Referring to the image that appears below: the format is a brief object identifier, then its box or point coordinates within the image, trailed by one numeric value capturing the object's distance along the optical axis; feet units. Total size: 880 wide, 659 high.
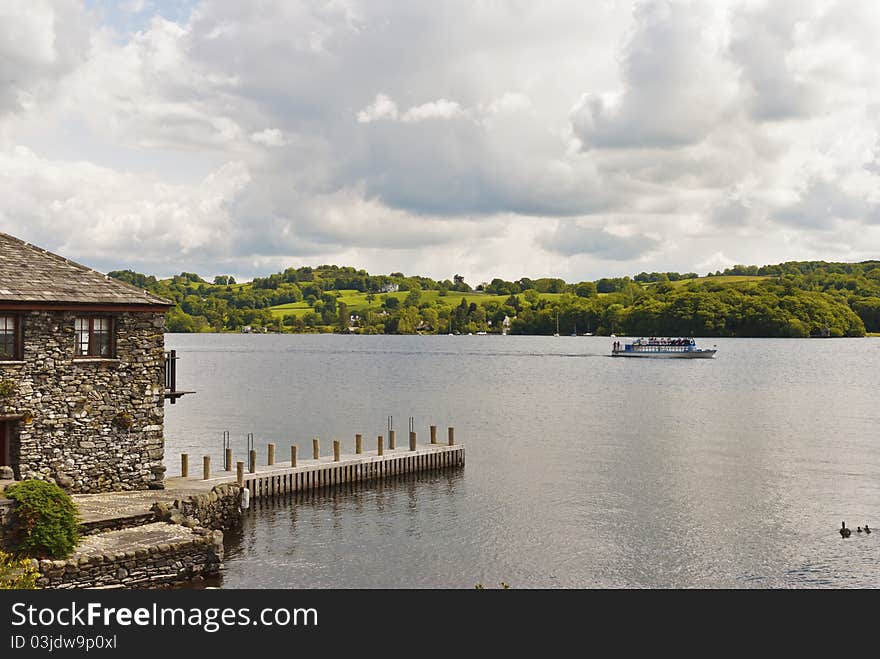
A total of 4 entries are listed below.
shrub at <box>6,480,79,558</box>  71.15
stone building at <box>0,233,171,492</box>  86.33
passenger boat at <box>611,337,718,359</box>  529.04
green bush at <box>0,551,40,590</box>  60.39
